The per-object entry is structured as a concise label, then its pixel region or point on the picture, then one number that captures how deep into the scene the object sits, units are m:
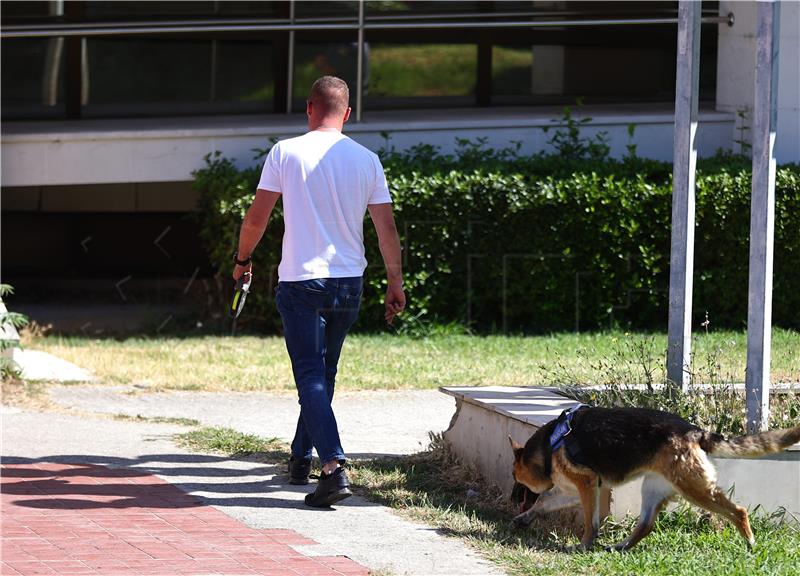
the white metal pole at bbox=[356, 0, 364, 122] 22.47
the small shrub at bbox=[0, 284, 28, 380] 15.97
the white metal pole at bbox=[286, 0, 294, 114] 26.59
